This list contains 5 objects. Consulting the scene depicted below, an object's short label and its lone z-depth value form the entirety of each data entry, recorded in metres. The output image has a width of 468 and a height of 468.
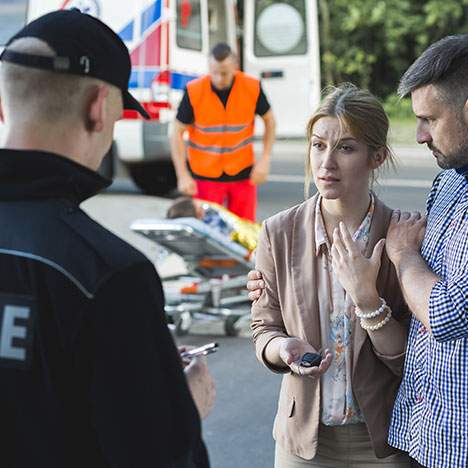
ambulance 12.31
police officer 1.73
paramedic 8.16
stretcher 6.85
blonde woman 2.78
